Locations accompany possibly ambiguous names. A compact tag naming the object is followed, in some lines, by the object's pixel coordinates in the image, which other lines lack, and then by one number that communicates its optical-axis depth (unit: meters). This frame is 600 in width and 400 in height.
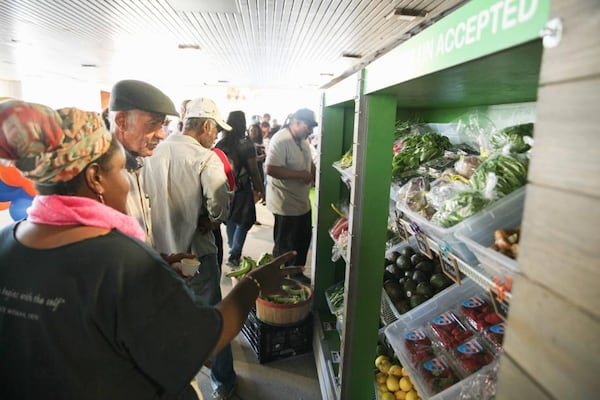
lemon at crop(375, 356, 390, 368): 2.06
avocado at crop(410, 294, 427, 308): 1.82
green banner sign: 0.62
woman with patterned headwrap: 0.84
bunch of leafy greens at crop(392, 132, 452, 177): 1.83
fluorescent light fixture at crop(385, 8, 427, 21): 2.72
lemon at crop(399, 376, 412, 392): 1.83
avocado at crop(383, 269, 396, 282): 2.09
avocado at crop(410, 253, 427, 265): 2.04
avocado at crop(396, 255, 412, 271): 2.06
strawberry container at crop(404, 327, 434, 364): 1.53
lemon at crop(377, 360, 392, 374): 2.02
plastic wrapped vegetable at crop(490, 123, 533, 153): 1.24
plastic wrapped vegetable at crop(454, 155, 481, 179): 1.39
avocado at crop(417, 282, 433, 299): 1.85
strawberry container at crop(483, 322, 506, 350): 1.39
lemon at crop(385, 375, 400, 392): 1.89
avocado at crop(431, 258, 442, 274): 1.97
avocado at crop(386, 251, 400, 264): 2.17
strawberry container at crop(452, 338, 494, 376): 1.40
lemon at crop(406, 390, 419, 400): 1.77
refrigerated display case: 0.74
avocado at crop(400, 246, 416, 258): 2.12
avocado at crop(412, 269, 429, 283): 1.93
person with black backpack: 3.98
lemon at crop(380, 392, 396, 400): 1.84
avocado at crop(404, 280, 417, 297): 1.91
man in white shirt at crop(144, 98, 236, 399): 2.12
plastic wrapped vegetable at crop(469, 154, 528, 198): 1.08
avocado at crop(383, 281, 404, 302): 1.95
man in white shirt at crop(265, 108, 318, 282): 3.59
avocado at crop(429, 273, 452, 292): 1.86
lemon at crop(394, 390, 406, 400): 1.84
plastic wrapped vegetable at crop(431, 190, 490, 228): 1.06
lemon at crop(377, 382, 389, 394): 1.92
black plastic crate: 2.82
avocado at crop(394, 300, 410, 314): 1.87
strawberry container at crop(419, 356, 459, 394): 1.39
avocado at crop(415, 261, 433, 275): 1.98
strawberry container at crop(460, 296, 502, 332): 1.47
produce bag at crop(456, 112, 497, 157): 1.84
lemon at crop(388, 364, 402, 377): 1.93
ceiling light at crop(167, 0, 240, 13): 2.60
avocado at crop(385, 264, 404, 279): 2.08
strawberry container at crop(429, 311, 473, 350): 1.52
